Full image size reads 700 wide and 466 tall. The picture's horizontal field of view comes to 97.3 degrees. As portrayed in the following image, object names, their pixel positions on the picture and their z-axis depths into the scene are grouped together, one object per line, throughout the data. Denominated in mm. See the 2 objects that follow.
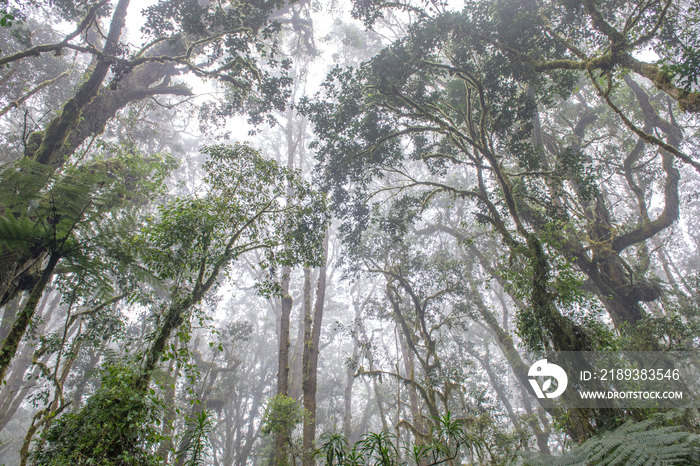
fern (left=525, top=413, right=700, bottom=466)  2701
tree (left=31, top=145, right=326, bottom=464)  4031
